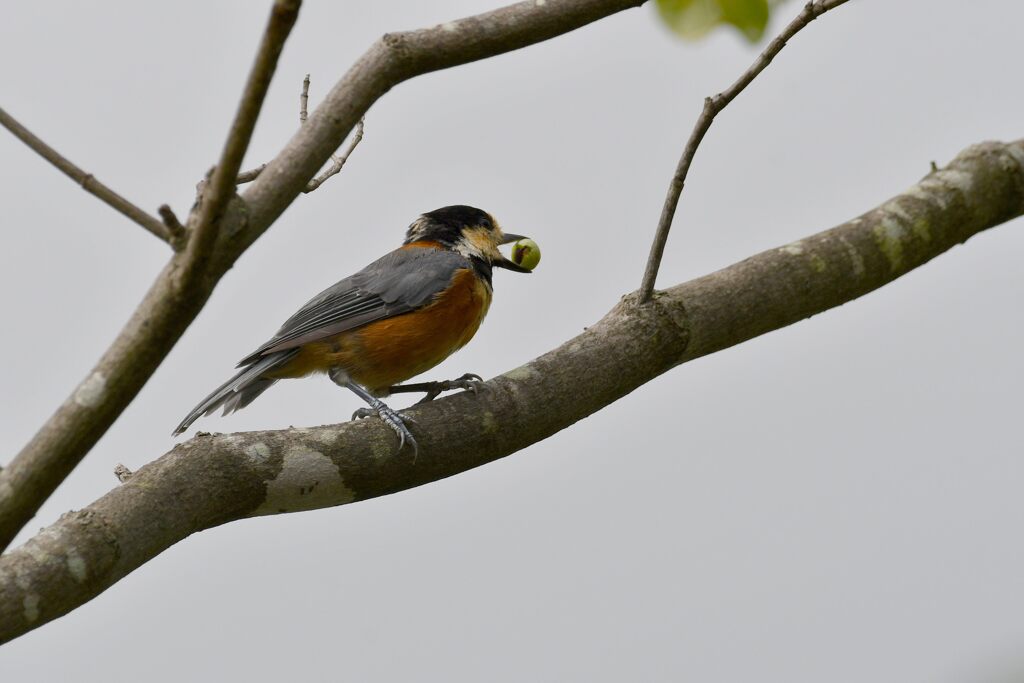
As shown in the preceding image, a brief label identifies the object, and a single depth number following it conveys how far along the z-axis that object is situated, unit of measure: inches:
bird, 347.6
